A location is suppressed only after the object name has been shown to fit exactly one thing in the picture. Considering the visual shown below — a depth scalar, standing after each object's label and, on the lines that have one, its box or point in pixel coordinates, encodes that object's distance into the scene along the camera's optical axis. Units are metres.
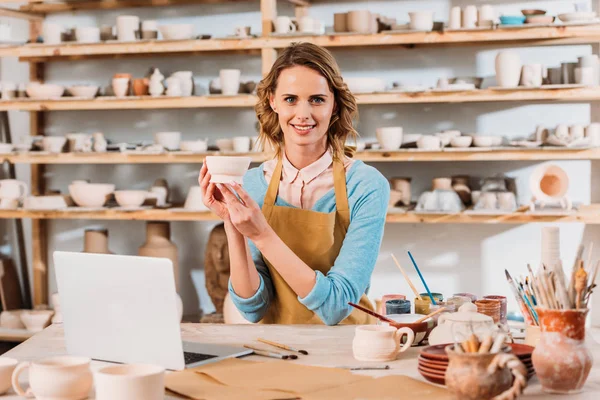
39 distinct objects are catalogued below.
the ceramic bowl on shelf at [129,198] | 4.55
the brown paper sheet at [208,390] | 1.54
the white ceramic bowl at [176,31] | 4.46
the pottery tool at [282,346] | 1.90
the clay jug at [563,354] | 1.54
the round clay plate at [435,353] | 1.63
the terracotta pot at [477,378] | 1.43
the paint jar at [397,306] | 2.10
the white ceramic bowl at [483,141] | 4.22
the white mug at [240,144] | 4.41
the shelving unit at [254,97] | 4.14
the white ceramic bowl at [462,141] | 4.21
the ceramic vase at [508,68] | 4.16
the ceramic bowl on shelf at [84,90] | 4.63
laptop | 1.66
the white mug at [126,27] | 4.54
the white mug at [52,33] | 4.64
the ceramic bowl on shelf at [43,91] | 4.63
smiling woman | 2.28
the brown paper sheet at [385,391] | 1.54
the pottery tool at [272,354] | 1.86
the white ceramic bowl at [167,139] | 4.51
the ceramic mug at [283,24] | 4.33
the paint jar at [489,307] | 1.99
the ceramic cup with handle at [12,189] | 4.69
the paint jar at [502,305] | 2.03
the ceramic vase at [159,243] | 4.64
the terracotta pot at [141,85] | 4.60
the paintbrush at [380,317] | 1.94
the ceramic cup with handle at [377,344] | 1.81
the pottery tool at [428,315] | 1.96
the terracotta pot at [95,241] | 4.76
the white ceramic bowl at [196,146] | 4.47
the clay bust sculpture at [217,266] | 4.54
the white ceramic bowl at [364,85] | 4.29
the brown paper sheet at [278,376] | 1.61
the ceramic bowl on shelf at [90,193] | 4.59
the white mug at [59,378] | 1.52
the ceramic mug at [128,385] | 1.43
